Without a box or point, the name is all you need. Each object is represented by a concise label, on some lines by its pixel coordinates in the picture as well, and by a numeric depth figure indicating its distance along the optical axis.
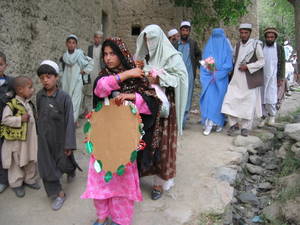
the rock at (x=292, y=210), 3.76
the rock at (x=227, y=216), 3.10
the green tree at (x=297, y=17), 4.21
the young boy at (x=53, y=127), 2.95
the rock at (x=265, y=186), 4.70
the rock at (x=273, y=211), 3.89
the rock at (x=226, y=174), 3.81
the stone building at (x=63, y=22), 4.10
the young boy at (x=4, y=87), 3.15
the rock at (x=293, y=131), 5.16
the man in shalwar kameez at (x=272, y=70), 5.86
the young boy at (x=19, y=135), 3.16
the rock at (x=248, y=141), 5.15
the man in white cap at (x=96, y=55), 6.31
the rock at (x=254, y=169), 5.02
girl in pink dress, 2.40
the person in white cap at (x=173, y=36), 6.00
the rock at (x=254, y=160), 5.26
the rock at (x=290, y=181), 4.30
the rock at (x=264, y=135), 5.72
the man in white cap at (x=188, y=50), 5.70
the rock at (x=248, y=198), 4.26
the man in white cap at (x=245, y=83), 5.21
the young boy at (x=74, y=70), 5.28
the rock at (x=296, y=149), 4.90
